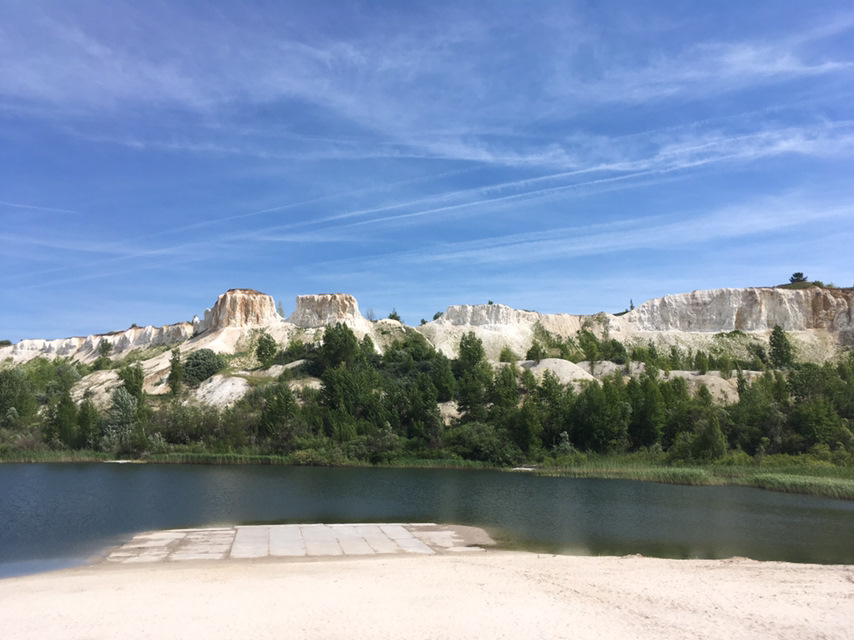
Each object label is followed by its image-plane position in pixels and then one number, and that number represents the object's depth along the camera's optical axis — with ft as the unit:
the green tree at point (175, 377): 212.02
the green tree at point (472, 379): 170.09
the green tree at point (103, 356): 283.14
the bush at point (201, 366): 223.30
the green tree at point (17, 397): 181.27
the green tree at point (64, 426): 160.97
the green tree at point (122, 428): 154.51
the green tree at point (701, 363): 202.42
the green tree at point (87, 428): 160.66
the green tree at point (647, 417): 153.07
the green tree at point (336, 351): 215.92
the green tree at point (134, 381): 174.91
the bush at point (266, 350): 239.03
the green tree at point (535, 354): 225.56
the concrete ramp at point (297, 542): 59.52
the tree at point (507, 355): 234.89
